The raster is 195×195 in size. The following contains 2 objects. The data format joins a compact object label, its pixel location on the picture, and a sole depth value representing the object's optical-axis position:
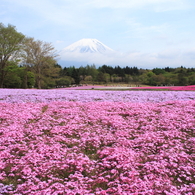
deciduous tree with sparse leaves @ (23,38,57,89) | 54.12
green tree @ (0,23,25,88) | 50.69
